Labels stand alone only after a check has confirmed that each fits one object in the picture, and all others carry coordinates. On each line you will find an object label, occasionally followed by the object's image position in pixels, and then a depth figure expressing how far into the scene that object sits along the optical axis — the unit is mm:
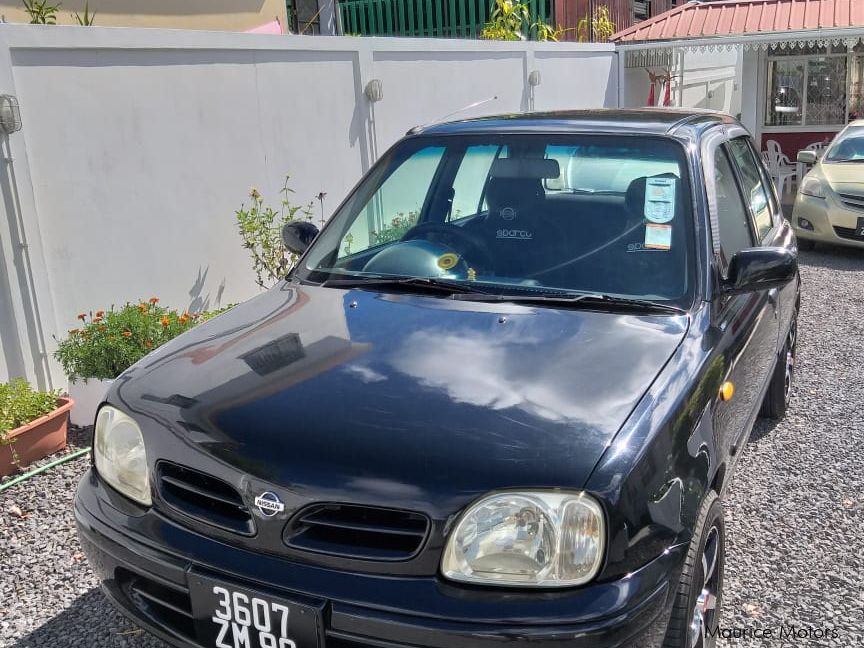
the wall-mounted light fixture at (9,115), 4535
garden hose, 4152
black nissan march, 1966
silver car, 9195
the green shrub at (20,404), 4230
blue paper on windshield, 3051
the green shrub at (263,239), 6234
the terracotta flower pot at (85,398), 4734
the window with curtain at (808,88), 16578
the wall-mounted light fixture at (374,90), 7574
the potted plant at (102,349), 4727
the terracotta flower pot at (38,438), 4238
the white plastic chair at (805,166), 13094
